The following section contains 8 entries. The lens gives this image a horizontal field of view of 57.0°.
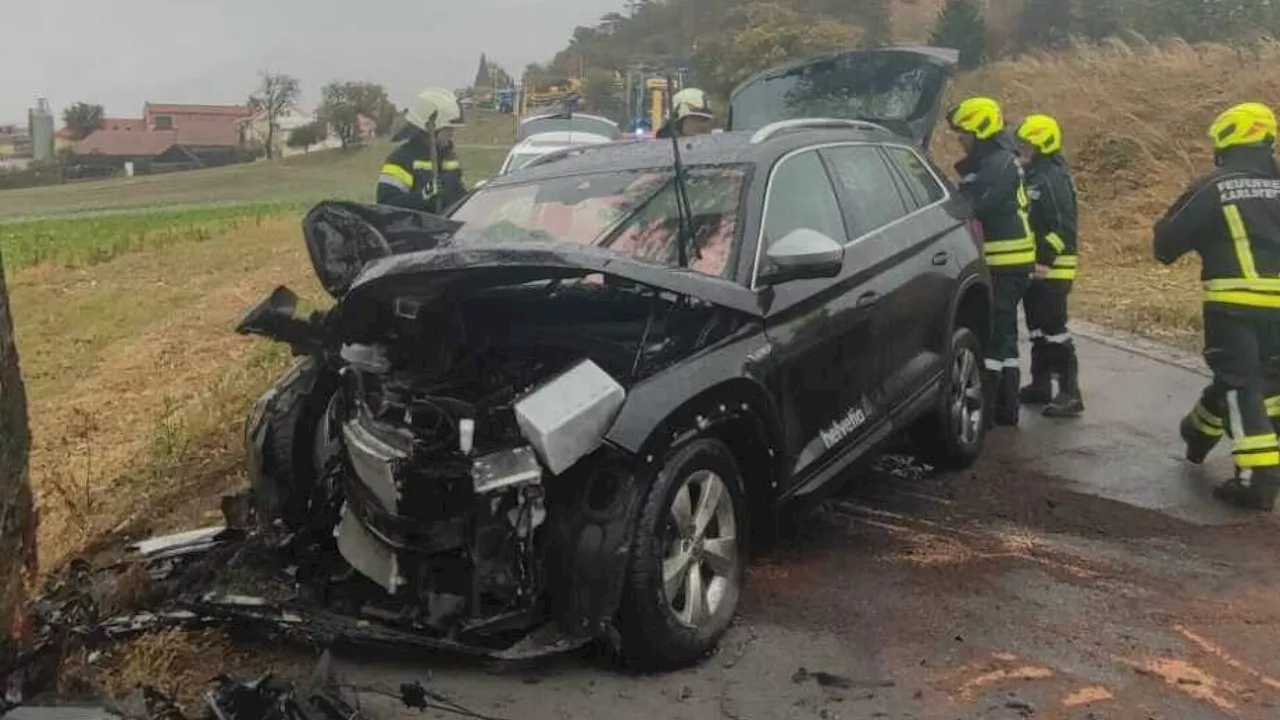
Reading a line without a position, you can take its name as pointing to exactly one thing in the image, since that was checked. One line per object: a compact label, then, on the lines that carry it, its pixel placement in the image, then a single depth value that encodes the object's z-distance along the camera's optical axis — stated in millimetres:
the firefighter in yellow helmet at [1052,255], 7444
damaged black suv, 3598
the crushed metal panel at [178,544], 4410
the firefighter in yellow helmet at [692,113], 9859
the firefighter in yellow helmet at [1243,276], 5684
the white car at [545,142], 12572
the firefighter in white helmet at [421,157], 7918
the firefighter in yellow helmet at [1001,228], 7113
